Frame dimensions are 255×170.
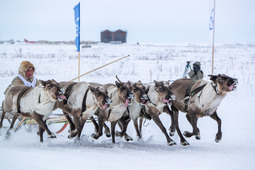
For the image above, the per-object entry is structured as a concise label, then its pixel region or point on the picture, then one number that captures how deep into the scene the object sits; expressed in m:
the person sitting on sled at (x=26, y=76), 18.58
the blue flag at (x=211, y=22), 32.09
